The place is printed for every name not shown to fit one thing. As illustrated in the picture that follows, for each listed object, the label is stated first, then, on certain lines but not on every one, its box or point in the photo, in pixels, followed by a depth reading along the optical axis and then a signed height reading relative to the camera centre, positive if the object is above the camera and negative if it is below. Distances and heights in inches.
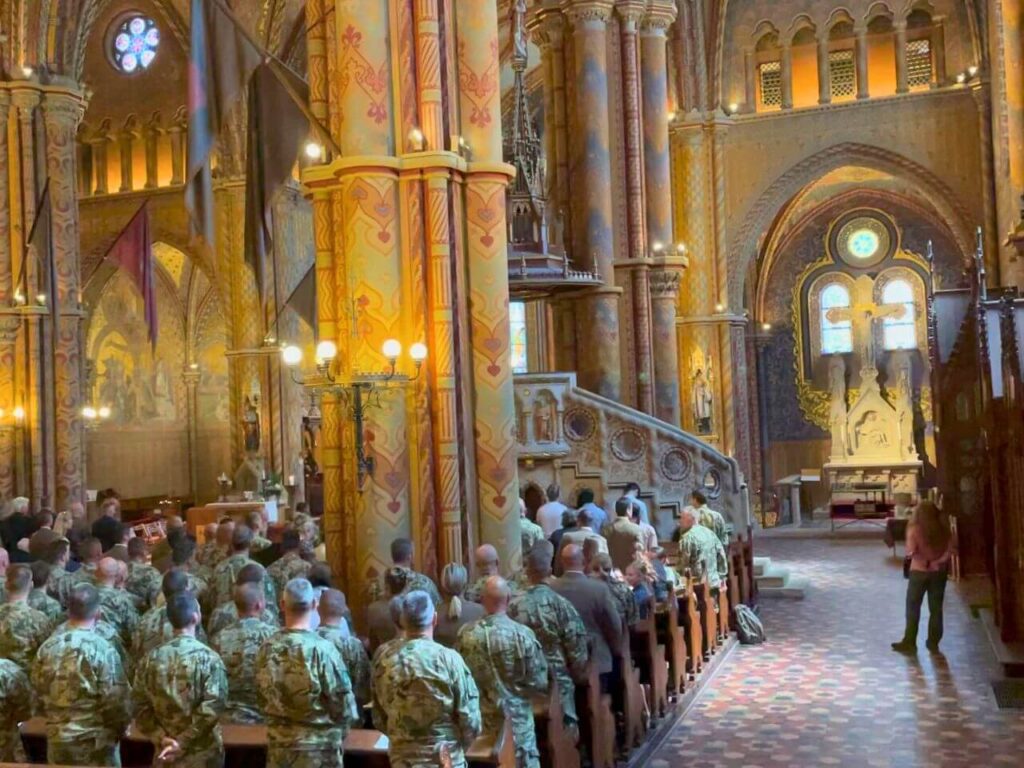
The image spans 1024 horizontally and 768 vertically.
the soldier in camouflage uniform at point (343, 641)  272.5 -44.1
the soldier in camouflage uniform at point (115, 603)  352.5 -44.0
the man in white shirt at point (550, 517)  582.7 -40.6
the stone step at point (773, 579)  711.7 -89.7
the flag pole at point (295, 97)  417.1 +117.2
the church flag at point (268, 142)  436.5 +105.3
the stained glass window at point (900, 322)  1401.3 +105.1
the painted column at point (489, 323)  451.8 +39.5
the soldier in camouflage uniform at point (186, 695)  256.5 -51.4
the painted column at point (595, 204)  829.2 +148.9
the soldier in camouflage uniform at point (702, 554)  525.3 -54.8
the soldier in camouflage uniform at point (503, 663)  286.2 -52.9
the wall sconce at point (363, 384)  417.4 +18.0
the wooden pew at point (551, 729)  300.0 -72.0
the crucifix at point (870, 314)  1398.9 +115.6
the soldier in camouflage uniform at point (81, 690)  272.8 -52.7
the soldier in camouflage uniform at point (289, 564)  402.3 -40.1
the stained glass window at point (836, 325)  1421.0 +106.8
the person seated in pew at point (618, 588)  383.2 -50.1
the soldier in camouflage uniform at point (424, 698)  242.4 -51.0
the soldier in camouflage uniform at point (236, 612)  296.7 -43.7
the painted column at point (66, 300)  893.8 +106.4
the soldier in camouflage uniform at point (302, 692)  249.1 -50.3
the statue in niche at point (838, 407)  1253.1 +12.7
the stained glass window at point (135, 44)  1327.5 +427.0
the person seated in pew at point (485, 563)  342.0 -35.8
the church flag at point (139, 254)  592.4 +91.9
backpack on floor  560.7 -92.8
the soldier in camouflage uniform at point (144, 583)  410.6 -45.0
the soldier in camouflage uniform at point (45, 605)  354.0 -44.0
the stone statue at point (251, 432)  1163.3 +9.4
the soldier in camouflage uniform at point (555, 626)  321.1 -50.3
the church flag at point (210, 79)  409.4 +120.6
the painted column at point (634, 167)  878.4 +182.0
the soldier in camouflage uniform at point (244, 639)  287.1 -45.2
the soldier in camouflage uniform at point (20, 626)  320.2 -44.9
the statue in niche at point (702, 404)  1060.2 +17.1
